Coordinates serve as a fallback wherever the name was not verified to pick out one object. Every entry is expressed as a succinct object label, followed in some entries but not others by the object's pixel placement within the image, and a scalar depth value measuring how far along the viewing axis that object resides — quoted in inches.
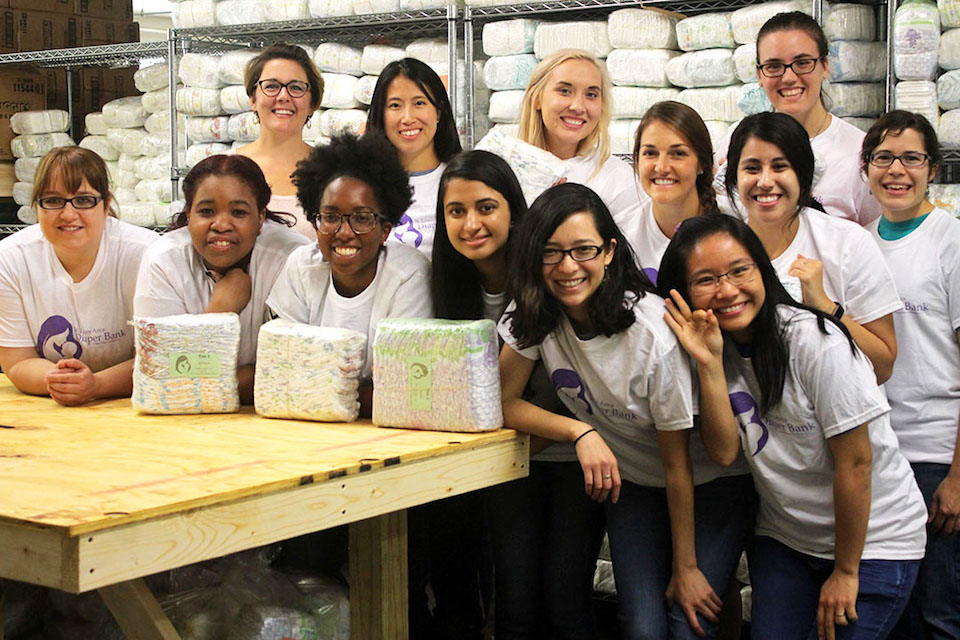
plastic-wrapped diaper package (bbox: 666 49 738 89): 156.9
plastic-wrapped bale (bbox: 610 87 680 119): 165.0
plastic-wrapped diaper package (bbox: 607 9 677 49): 162.7
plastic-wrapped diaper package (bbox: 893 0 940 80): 135.7
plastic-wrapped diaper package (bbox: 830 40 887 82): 145.3
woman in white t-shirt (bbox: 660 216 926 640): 90.8
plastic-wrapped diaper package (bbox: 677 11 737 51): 156.9
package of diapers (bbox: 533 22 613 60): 166.9
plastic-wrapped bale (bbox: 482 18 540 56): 170.6
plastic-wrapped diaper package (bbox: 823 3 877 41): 145.2
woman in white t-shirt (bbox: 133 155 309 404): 111.6
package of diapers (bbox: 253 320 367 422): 99.7
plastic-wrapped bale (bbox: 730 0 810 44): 149.6
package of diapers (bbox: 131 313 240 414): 104.6
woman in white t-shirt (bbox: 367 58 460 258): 124.7
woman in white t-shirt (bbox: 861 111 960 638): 104.2
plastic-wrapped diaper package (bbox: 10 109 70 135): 229.0
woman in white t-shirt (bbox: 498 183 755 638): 94.4
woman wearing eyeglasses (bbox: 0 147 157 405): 117.6
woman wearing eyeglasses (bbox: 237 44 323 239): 137.4
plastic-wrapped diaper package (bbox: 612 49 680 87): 163.3
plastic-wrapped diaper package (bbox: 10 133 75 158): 229.1
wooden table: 71.4
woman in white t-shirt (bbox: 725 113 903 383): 99.4
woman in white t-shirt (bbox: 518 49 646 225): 124.3
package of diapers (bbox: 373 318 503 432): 95.6
